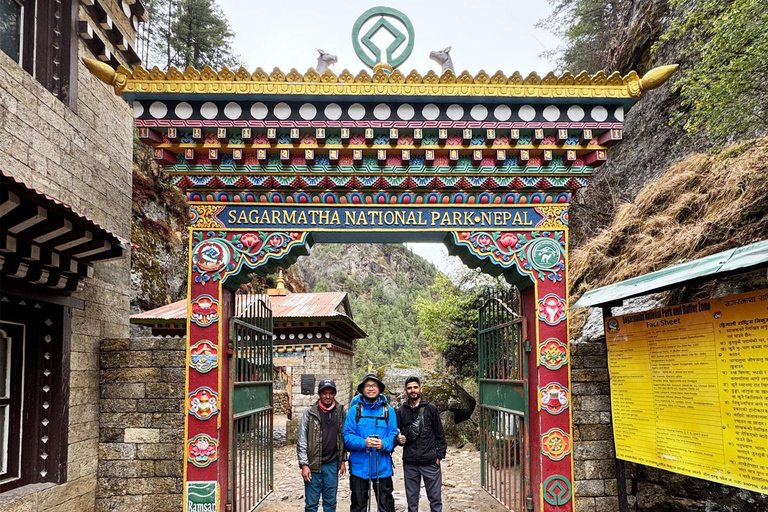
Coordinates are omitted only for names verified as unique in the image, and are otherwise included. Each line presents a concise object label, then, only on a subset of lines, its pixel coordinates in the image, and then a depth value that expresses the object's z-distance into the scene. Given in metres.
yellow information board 3.67
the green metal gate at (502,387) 5.48
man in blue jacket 5.39
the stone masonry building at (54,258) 4.55
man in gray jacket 5.41
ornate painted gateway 5.01
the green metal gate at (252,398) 5.47
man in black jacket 5.70
